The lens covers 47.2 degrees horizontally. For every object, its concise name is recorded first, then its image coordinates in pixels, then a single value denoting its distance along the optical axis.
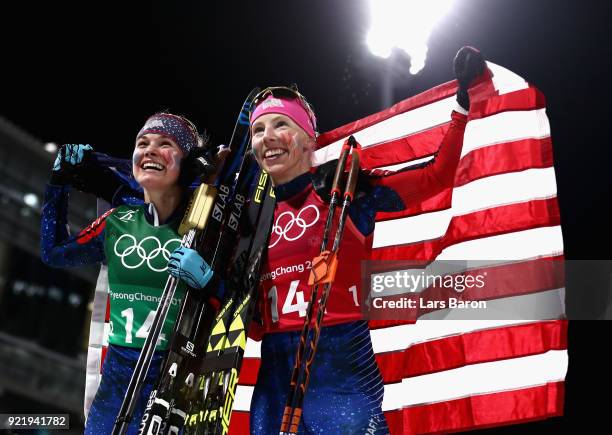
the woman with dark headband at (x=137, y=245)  3.20
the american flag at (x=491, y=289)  3.27
